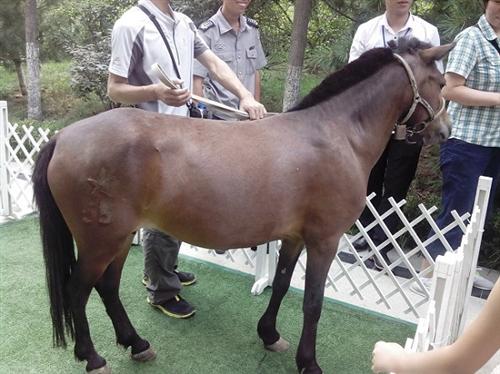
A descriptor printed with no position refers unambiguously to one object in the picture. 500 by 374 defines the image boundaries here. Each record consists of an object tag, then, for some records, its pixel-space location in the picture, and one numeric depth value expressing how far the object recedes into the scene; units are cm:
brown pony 191
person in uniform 299
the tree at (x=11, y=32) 736
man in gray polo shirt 216
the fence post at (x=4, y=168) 385
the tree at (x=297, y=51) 446
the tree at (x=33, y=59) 673
